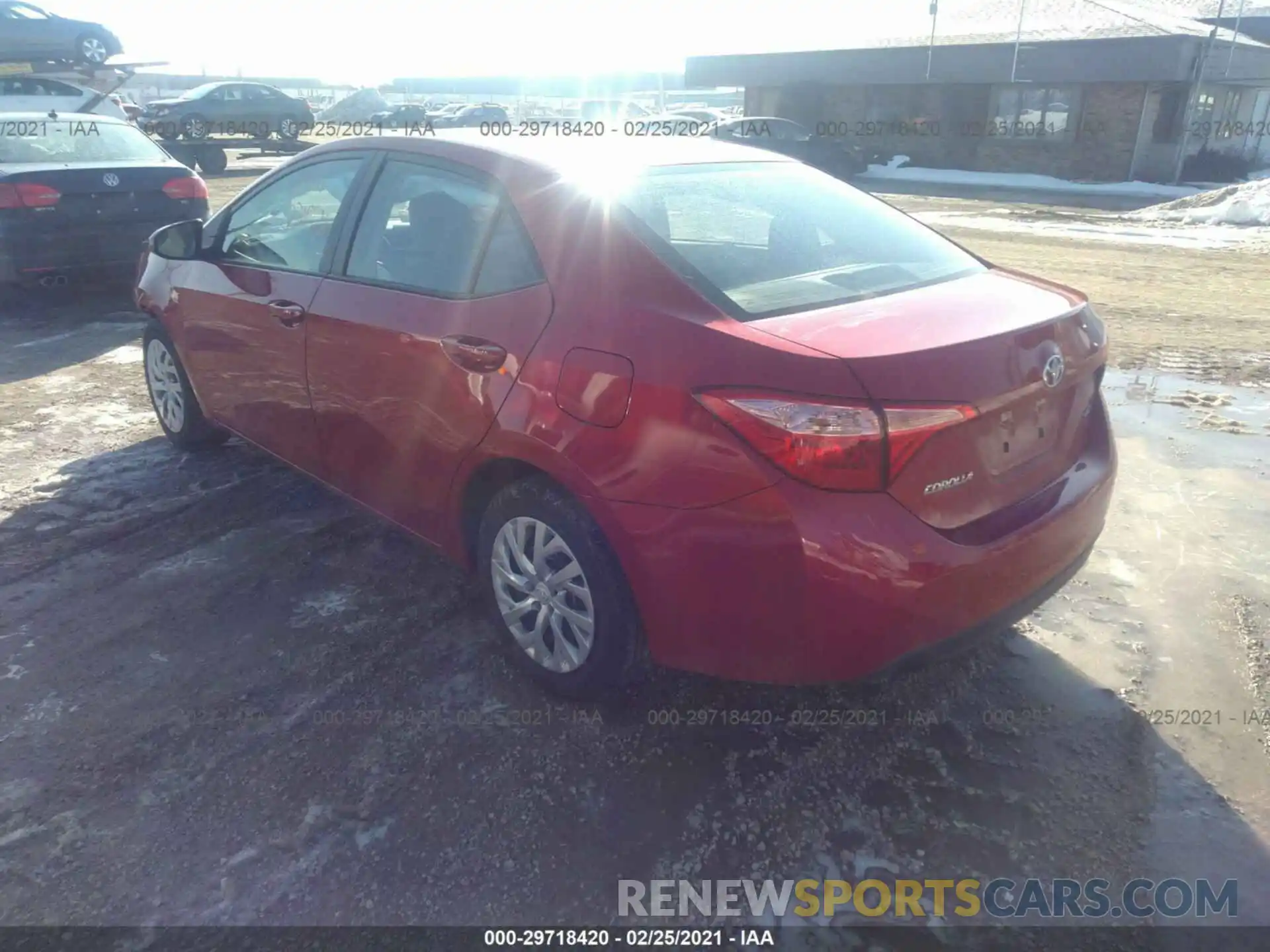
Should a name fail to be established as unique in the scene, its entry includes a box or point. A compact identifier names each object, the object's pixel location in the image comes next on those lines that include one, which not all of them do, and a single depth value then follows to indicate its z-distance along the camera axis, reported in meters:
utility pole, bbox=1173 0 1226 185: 24.14
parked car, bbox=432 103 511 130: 35.69
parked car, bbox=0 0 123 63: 17.88
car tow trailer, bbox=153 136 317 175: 23.33
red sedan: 2.30
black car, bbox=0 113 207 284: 7.14
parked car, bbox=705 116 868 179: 22.86
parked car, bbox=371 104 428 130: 36.28
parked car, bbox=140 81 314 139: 25.20
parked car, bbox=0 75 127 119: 12.29
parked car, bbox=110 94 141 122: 24.84
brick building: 24.83
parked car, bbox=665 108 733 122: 30.66
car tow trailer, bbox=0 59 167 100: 16.54
